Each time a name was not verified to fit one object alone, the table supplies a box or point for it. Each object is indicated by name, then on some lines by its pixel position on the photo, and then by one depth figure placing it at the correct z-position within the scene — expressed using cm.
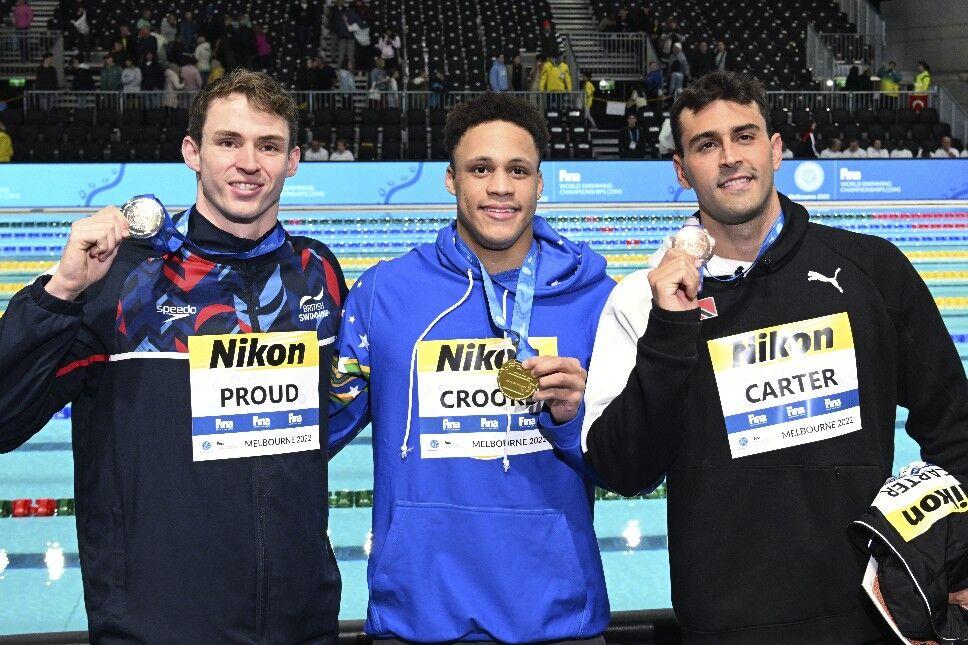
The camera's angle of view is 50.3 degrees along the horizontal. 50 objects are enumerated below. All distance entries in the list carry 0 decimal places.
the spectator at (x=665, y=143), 1592
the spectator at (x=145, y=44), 1759
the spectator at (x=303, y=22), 2011
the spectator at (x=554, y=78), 1797
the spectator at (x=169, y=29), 1891
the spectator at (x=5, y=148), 1466
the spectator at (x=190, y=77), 1725
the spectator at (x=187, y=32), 1872
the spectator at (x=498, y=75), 1828
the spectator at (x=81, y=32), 2022
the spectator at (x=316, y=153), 1513
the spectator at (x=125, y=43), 1765
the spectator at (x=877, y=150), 1656
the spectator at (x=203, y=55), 1816
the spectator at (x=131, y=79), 1695
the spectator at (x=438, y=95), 1762
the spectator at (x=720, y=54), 1967
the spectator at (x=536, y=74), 1831
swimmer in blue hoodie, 213
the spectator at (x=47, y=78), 1702
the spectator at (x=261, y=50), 1833
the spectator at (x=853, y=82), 1939
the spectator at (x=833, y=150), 1630
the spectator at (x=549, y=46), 1939
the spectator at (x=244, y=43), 1817
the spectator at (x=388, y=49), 1939
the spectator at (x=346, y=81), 1822
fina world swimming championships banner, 1364
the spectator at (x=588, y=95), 1827
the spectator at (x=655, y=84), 1941
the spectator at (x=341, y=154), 1525
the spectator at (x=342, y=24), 1984
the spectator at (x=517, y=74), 1853
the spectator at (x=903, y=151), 1659
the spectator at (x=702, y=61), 1926
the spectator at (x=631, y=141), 1677
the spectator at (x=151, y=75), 1694
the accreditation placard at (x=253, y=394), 216
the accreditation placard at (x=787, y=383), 214
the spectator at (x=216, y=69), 1719
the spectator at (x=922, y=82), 2039
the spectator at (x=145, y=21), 1809
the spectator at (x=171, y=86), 1677
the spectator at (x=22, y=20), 1969
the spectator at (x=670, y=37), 2047
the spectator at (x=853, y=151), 1620
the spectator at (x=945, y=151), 1688
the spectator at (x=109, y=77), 1705
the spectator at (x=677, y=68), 1906
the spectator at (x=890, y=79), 1975
